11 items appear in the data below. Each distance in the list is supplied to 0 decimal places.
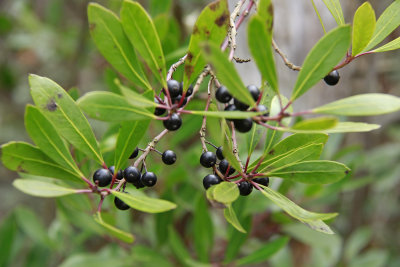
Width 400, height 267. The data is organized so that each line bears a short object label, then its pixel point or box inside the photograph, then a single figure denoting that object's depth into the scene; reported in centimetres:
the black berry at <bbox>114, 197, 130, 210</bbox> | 38
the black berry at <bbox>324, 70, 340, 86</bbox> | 40
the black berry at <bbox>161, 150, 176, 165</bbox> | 39
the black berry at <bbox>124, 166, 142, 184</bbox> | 38
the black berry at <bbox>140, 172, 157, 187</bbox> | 38
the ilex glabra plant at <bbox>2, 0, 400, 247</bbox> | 34
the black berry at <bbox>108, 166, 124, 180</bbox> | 39
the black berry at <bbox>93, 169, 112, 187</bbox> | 38
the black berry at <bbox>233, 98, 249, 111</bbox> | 36
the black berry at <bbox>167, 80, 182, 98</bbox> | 37
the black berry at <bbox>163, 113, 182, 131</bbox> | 36
